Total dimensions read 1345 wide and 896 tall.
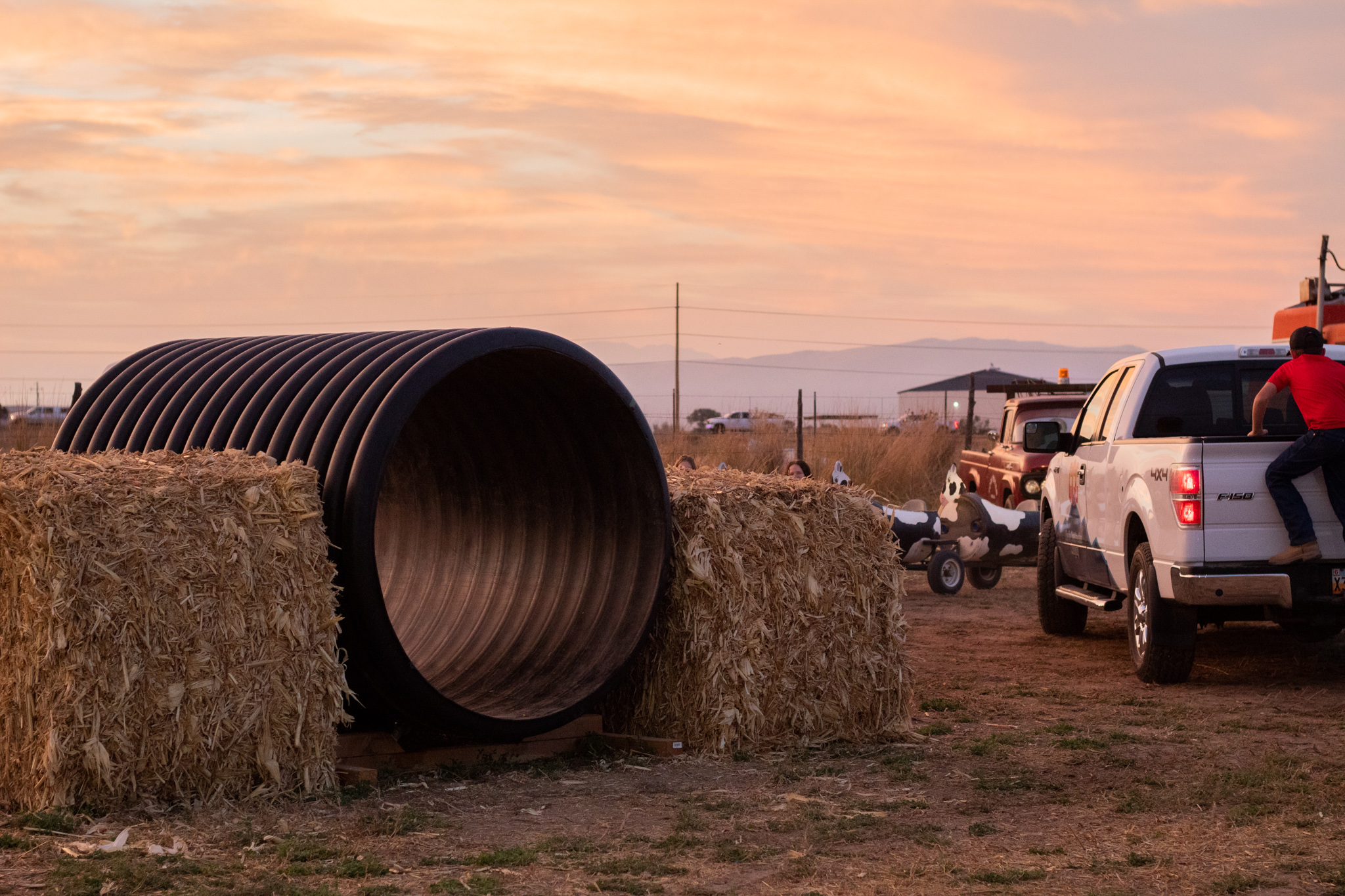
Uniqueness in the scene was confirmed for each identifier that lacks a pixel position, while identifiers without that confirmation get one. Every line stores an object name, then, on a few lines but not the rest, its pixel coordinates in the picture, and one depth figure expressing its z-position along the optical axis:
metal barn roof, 95.31
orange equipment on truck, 16.20
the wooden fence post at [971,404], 27.23
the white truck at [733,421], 68.25
